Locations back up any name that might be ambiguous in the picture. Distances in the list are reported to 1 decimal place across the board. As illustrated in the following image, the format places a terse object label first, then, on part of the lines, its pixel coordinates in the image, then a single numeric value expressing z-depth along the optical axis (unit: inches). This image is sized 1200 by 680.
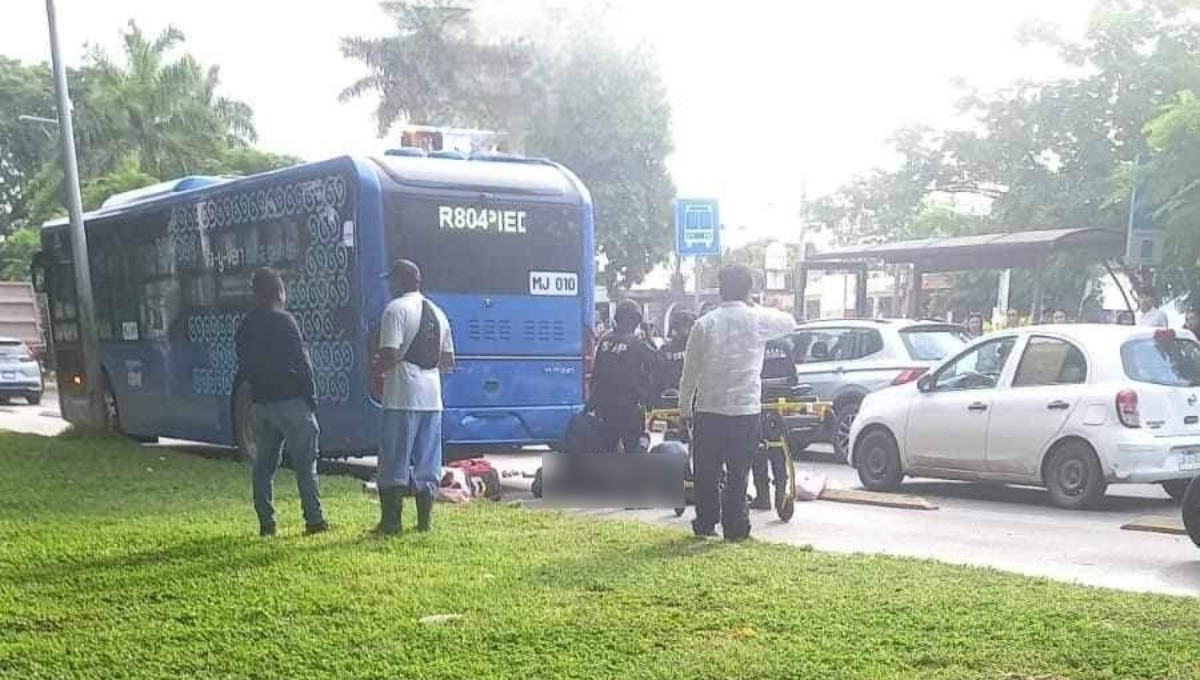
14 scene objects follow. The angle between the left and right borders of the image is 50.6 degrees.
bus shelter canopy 679.7
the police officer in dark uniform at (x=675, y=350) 431.5
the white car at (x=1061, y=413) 372.8
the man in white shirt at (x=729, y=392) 297.0
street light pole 585.9
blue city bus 426.6
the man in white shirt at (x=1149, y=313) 519.1
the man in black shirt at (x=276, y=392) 300.0
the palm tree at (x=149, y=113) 1464.1
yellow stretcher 367.2
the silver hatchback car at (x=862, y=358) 565.9
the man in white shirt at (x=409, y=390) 297.7
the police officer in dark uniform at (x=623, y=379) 379.9
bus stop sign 688.4
